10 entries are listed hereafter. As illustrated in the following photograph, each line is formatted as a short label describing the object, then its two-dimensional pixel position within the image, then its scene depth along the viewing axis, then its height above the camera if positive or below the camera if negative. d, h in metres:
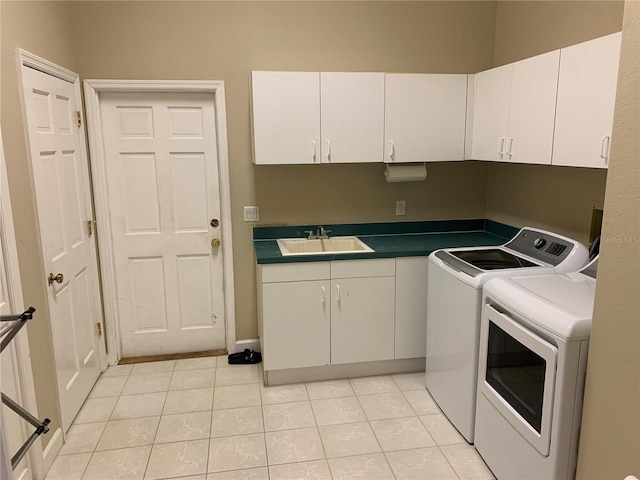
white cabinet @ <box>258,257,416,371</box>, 2.95 -0.97
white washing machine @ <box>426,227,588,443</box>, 2.39 -0.73
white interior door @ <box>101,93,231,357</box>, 3.20 -0.41
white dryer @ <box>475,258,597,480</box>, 1.73 -0.87
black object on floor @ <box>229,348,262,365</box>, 3.42 -1.44
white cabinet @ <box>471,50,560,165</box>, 2.41 +0.28
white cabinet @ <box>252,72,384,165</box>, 2.93 +0.28
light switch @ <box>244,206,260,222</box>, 3.35 -0.37
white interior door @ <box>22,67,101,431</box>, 2.36 -0.38
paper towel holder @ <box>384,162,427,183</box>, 3.29 -0.08
